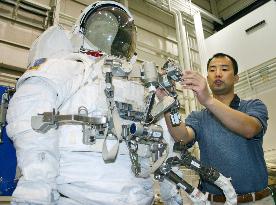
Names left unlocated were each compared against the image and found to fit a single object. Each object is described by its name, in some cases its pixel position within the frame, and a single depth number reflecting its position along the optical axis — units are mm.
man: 1536
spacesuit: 1125
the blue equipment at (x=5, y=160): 1506
